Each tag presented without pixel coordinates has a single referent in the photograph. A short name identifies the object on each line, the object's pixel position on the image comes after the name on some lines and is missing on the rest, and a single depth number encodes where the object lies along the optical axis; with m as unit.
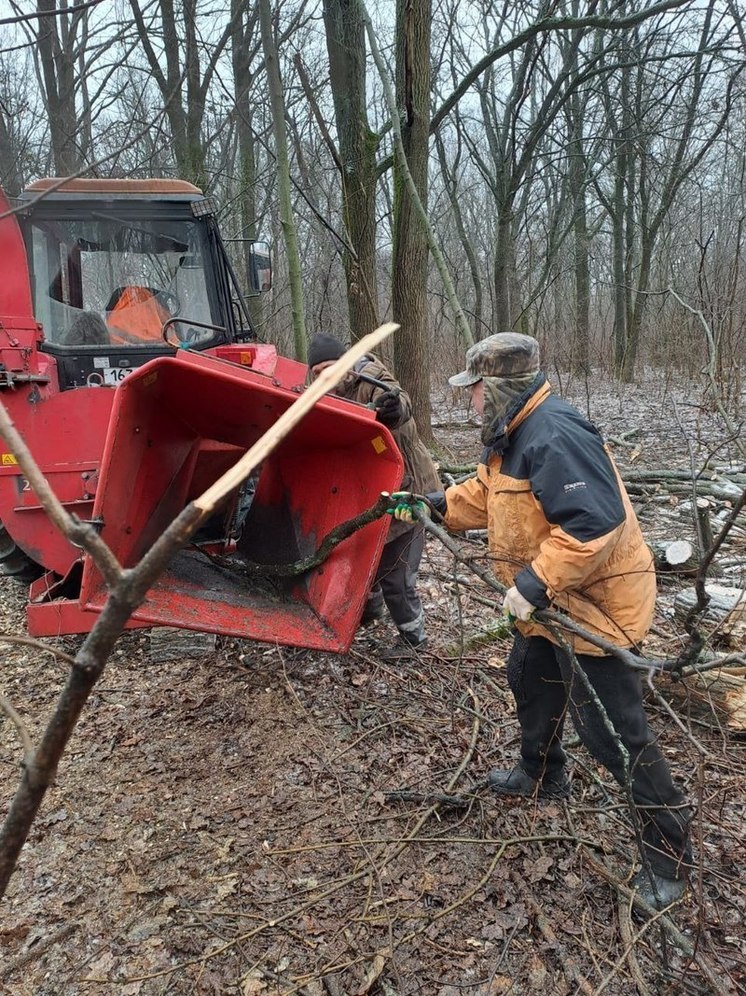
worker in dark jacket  3.77
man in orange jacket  2.17
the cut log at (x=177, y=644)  4.02
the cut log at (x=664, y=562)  4.43
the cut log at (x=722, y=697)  3.16
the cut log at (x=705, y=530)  3.63
